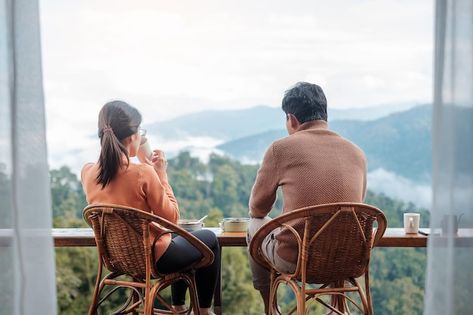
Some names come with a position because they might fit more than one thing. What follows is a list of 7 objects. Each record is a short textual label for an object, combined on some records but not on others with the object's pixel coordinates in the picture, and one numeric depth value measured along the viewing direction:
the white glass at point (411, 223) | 2.93
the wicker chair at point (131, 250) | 2.47
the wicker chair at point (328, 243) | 2.40
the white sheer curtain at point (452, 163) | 2.23
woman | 2.62
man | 2.52
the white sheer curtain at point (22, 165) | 2.28
